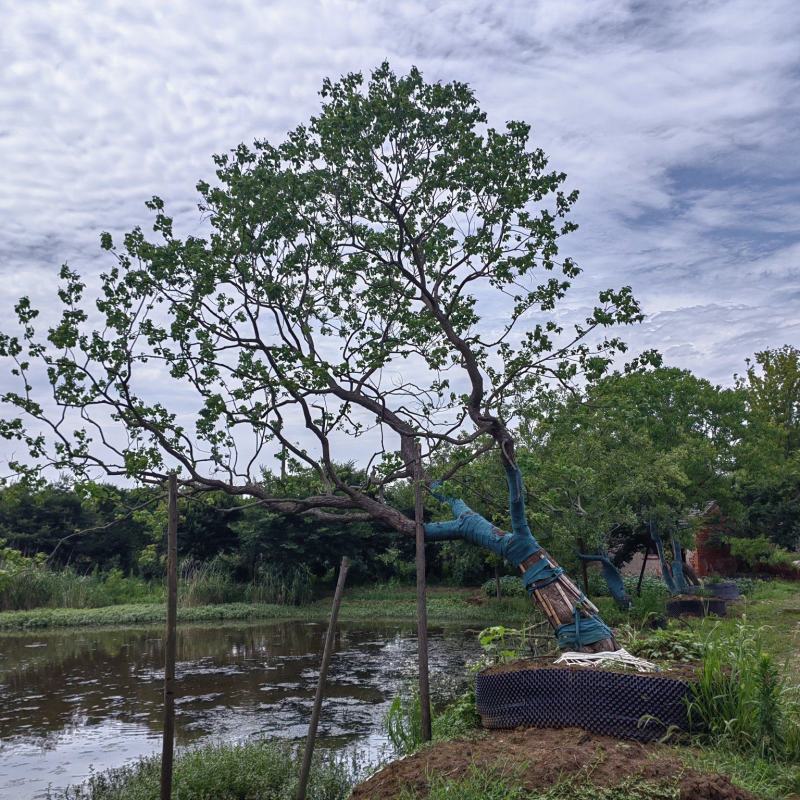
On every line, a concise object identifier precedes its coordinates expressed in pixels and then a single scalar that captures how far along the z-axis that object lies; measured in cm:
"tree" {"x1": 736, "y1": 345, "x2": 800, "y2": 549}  2073
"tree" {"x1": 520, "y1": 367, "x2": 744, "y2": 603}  1415
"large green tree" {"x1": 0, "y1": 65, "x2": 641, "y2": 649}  845
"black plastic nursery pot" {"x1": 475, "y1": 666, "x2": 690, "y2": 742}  501
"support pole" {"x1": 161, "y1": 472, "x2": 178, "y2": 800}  481
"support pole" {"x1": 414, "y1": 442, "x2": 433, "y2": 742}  607
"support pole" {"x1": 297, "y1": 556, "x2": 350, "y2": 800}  537
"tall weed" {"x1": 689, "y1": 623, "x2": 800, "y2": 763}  483
